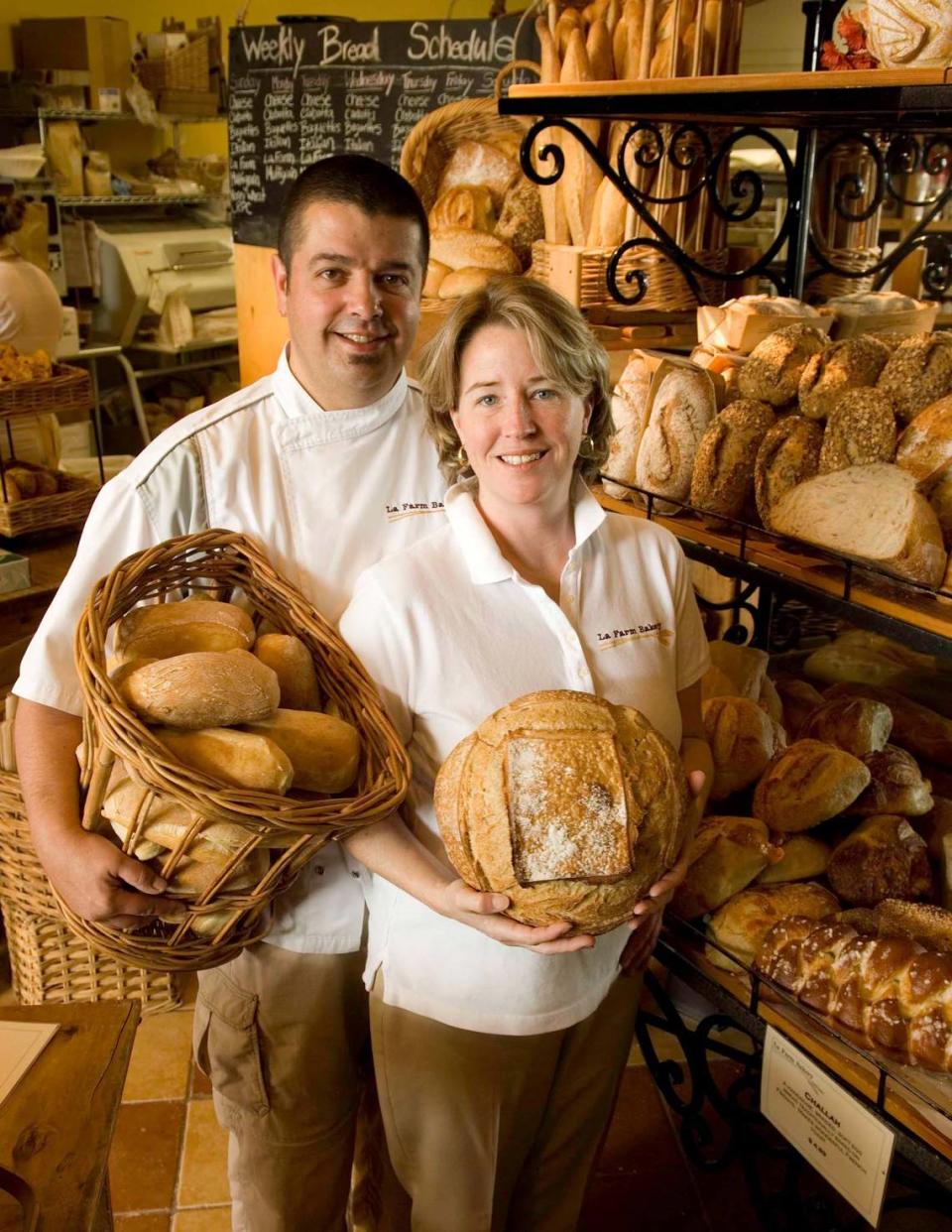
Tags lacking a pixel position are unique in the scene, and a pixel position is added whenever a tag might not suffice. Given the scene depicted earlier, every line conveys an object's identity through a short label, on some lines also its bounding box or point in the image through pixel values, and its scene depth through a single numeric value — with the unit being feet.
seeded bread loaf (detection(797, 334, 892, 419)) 5.30
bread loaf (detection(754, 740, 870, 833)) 5.51
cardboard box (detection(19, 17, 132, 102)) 19.72
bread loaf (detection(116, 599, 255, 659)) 4.32
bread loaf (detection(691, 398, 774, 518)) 5.49
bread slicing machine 20.58
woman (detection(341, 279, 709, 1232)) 4.59
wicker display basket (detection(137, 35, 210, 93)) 20.66
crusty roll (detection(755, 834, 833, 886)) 5.50
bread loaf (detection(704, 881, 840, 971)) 5.21
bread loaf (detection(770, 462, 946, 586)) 4.58
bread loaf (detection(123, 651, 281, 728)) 3.91
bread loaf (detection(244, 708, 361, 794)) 4.10
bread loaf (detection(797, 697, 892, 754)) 5.92
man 5.08
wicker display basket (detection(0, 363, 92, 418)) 8.76
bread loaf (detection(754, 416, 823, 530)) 5.25
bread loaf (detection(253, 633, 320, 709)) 4.47
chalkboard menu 10.94
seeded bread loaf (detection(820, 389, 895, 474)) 4.99
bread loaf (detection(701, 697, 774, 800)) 5.93
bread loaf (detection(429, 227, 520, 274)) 9.66
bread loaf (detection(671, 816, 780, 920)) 5.34
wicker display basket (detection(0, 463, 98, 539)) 9.27
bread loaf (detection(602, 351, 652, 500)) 6.03
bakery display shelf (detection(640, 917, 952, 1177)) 4.23
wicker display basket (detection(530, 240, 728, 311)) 7.52
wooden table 3.83
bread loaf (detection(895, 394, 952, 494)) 4.81
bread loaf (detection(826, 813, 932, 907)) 5.28
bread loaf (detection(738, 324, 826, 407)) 5.64
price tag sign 4.37
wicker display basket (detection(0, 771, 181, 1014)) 7.88
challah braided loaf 4.35
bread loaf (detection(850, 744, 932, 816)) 5.64
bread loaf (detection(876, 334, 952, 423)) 5.05
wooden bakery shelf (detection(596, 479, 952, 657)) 4.48
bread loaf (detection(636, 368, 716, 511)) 5.73
